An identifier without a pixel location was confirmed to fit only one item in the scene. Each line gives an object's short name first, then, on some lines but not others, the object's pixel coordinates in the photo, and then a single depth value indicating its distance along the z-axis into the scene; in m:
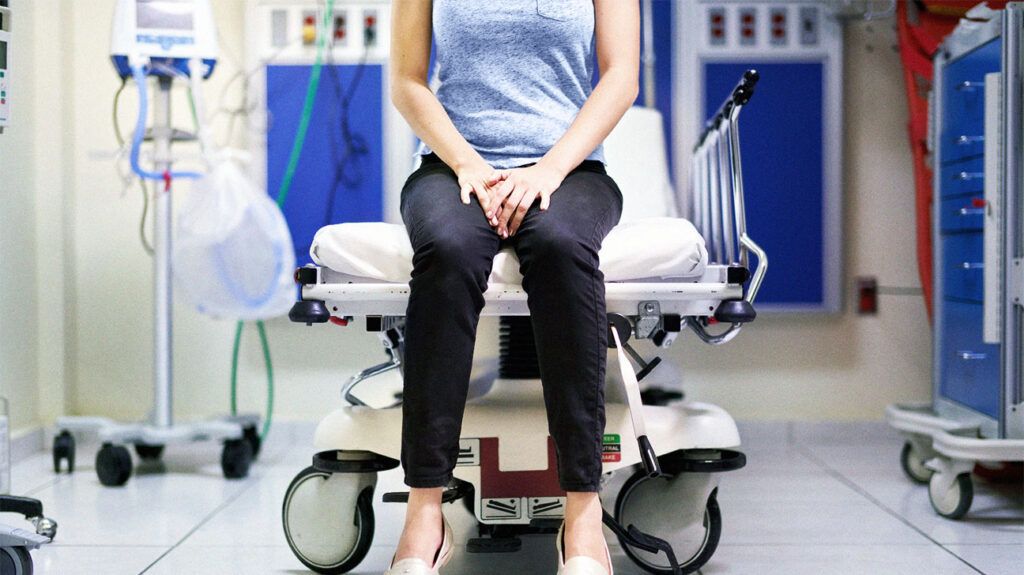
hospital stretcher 4.66
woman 4.49
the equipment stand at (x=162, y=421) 5.77
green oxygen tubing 6.21
